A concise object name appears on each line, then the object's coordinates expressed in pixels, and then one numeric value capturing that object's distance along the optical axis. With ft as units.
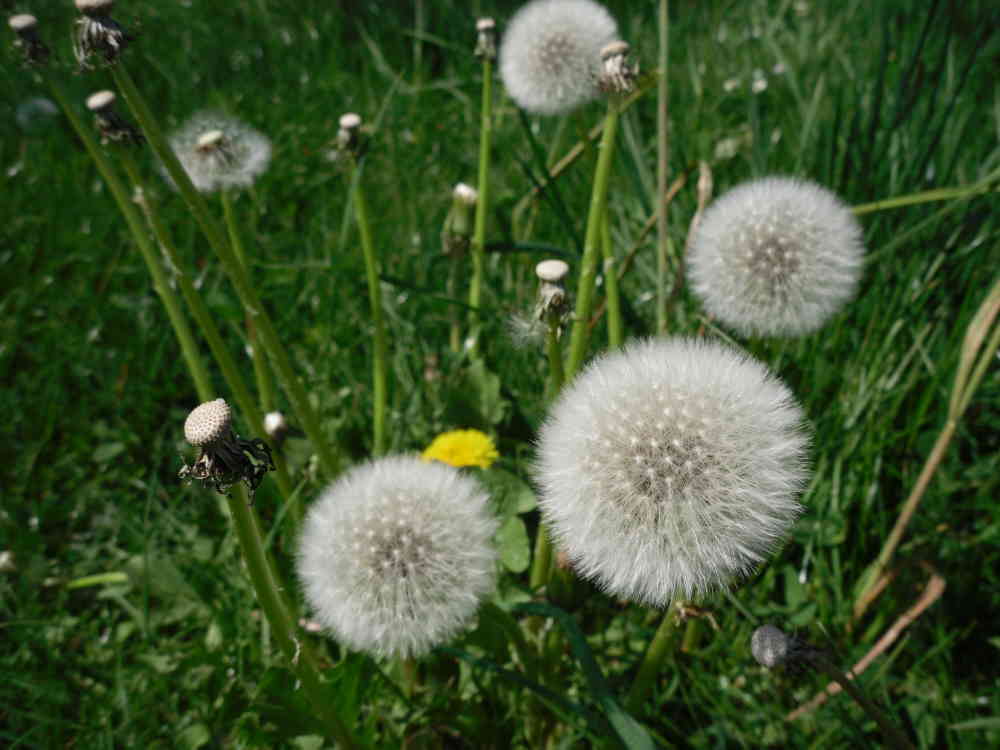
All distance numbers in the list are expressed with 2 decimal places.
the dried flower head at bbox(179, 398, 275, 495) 0.36
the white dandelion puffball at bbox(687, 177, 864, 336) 0.63
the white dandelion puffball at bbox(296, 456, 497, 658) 0.50
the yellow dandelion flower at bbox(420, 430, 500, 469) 0.71
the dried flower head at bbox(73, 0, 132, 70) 0.45
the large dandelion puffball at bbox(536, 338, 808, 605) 0.41
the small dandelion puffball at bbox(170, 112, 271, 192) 0.77
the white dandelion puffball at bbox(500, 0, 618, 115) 0.77
